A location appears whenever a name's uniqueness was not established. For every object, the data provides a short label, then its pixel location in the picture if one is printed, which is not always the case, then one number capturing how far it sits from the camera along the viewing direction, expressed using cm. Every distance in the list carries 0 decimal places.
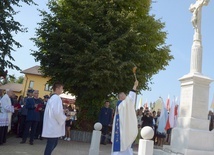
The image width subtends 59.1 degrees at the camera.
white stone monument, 646
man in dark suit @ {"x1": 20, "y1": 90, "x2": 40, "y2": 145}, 778
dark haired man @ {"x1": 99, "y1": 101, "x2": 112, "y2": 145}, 1015
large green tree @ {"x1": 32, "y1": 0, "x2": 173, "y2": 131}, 1017
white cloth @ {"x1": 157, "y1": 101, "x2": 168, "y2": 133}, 1135
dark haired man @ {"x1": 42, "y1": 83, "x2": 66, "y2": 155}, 481
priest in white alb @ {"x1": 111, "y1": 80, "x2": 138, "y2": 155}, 530
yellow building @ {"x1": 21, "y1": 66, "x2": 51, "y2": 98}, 3815
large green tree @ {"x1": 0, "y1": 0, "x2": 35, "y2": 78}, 801
